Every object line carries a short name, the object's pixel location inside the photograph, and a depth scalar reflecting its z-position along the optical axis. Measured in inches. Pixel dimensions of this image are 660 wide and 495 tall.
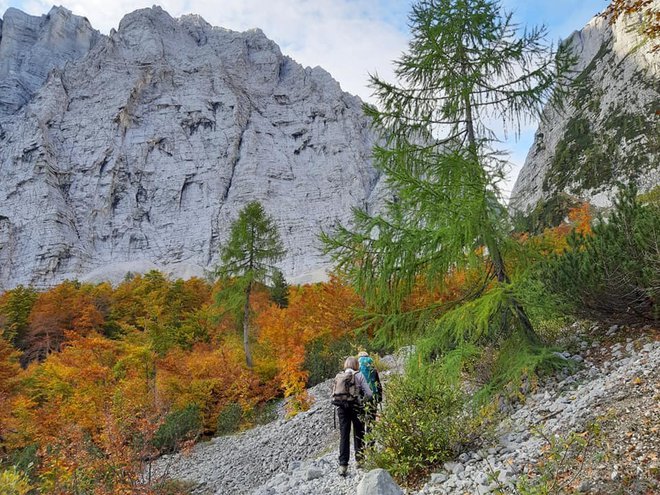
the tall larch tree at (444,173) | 243.0
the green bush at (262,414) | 539.5
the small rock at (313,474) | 256.5
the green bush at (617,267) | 218.2
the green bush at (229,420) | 543.5
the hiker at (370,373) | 276.7
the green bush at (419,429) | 190.7
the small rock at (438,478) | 173.0
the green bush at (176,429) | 514.3
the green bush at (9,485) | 243.5
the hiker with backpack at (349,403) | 238.4
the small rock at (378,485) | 156.1
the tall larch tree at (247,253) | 754.8
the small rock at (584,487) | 123.4
